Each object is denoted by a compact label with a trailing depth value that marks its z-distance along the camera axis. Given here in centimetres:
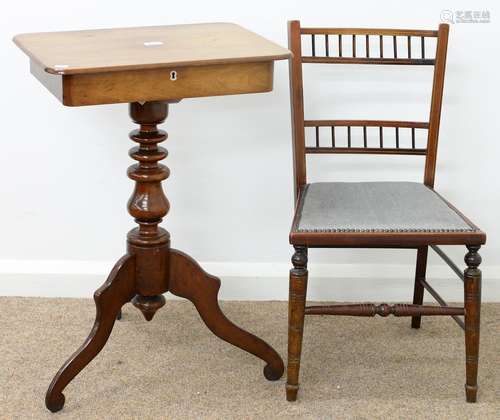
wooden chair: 275
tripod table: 255
